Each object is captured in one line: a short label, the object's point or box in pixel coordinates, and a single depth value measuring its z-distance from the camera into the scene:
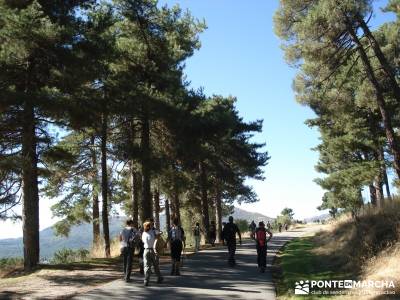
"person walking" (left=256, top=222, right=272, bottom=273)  16.50
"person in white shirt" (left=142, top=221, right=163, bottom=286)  13.73
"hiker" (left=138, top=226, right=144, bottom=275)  15.42
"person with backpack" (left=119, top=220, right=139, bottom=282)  14.25
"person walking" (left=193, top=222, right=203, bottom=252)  25.55
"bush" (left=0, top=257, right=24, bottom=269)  19.45
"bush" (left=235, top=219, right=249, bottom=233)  66.86
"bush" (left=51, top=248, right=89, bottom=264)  25.50
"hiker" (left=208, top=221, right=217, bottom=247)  30.81
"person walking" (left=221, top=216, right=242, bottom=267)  18.09
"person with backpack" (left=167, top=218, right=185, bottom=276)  15.55
